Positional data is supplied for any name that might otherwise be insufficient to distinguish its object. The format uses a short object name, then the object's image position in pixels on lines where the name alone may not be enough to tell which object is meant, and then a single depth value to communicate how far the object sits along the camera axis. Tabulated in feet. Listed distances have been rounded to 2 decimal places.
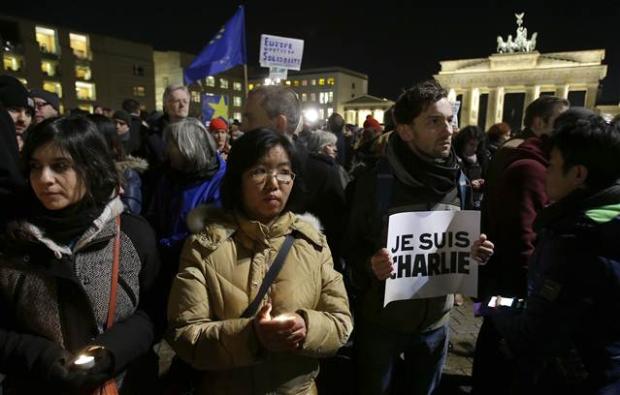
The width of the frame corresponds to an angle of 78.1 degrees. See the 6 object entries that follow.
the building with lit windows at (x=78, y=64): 143.54
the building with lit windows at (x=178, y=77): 183.93
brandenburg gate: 169.17
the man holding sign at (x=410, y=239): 8.08
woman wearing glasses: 5.76
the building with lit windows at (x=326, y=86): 270.26
